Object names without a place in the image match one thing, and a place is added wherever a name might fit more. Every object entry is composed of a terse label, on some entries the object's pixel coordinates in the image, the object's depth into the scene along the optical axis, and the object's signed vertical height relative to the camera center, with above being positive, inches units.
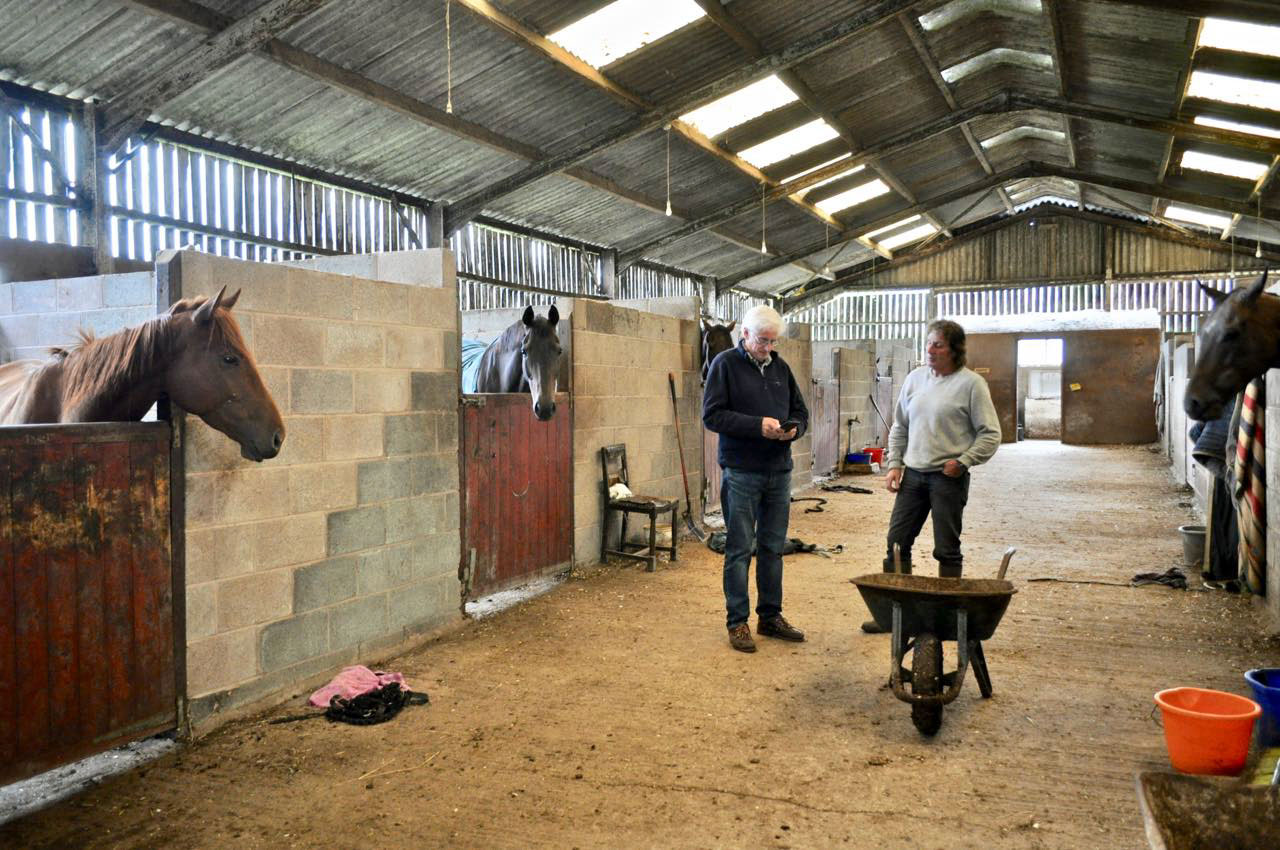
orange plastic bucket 106.8 -41.5
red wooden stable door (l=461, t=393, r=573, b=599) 199.5 -21.7
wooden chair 247.8 -29.7
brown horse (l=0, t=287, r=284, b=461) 121.0 +4.0
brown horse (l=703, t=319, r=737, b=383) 324.8 +23.2
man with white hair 167.5 -9.2
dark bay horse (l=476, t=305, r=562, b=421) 216.7 +11.4
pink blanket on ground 142.4 -46.7
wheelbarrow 125.2 -33.6
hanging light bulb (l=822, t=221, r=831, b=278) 710.5 +132.4
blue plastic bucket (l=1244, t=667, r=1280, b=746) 114.0 -40.8
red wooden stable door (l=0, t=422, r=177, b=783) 105.4 -24.1
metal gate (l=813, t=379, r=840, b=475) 482.3 -15.6
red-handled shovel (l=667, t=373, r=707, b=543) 296.8 -35.5
